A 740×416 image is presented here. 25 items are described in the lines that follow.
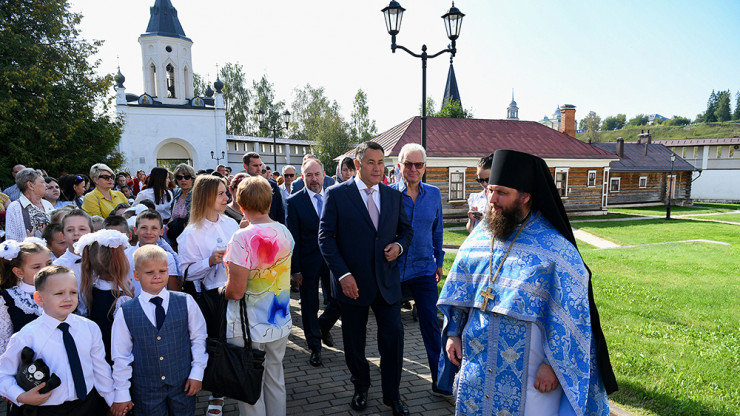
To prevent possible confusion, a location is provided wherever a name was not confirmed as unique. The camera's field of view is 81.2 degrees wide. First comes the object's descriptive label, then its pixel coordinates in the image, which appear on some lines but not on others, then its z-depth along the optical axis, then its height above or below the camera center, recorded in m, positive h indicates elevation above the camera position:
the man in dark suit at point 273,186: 6.21 -0.18
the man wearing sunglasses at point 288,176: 8.00 -0.04
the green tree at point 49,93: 15.32 +3.13
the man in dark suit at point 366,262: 3.73 -0.77
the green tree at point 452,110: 37.81 +5.53
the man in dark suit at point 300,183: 7.18 -0.16
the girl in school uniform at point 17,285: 3.14 -0.82
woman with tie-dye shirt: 2.97 -0.77
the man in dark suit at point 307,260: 5.02 -1.01
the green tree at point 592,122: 108.62 +12.84
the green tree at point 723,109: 113.27 +16.58
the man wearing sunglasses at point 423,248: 4.16 -0.77
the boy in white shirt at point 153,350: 2.86 -1.18
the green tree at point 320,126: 37.84 +4.69
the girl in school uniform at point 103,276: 3.19 -0.76
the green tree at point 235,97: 53.06 +9.50
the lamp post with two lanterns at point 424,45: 8.71 +2.99
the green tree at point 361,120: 43.00 +5.39
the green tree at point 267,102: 52.91 +8.87
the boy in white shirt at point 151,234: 3.69 -0.54
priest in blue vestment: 2.30 -0.77
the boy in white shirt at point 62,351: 2.58 -1.09
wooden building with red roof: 22.72 +1.13
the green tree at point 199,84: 55.53 +11.55
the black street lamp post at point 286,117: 22.06 +2.93
